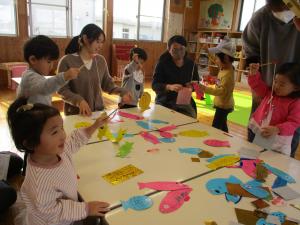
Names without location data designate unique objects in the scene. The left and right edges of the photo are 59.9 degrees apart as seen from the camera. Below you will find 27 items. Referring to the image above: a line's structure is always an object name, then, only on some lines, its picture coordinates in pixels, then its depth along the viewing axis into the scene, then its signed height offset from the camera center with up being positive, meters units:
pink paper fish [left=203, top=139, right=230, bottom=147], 1.54 -0.52
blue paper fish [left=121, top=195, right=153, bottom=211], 0.96 -0.56
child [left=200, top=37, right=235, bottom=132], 2.50 -0.30
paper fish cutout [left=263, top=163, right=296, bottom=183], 1.21 -0.55
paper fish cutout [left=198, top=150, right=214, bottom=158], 1.39 -0.53
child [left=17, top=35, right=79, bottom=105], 1.59 -0.19
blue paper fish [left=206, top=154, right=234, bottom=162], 1.35 -0.53
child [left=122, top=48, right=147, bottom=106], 2.74 -0.26
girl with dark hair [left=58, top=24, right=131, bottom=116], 1.99 -0.24
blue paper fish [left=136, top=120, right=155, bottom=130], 1.76 -0.51
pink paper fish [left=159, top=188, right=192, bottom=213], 0.96 -0.56
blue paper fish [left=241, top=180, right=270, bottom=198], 1.08 -0.55
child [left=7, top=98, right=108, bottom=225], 0.93 -0.47
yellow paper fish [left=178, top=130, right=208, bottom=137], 1.67 -0.52
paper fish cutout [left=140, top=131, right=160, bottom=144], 1.54 -0.52
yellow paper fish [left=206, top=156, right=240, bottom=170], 1.29 -0.54
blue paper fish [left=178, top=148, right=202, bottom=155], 1.42 -0.53
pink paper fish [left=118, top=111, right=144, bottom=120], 1.96 -0.50
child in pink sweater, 1.57 -0.33
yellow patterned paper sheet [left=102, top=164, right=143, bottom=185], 1.12 -0.55
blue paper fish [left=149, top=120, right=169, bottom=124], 1.88 -0.51
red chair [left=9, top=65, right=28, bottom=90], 5.12 -0.57
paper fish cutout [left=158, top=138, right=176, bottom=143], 1.55 -0.52
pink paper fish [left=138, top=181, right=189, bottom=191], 1.08 -0.55
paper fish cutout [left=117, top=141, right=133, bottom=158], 1.36 -0.54
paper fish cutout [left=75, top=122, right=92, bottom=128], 1.71 -0.51
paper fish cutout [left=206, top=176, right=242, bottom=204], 1.04 -0.55
